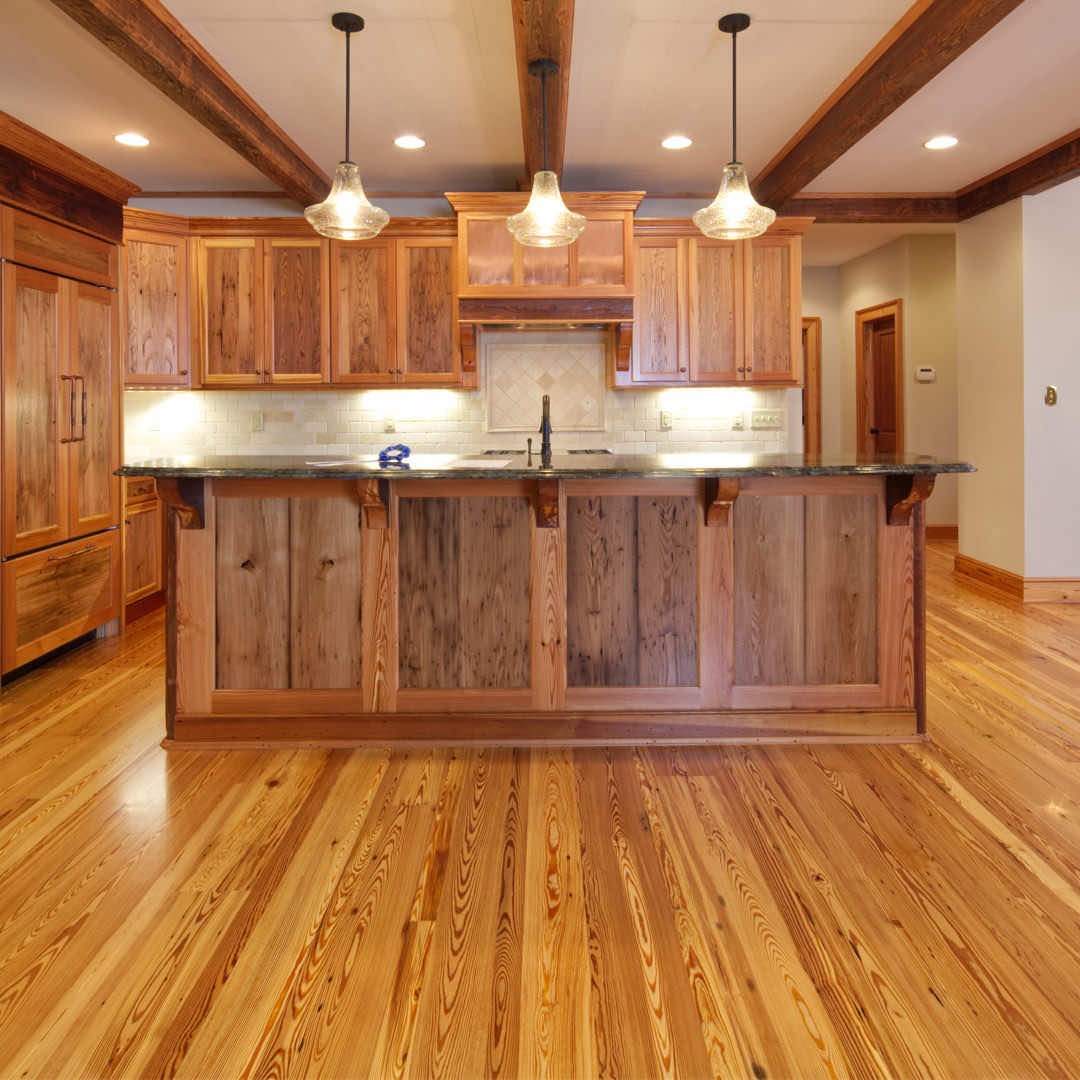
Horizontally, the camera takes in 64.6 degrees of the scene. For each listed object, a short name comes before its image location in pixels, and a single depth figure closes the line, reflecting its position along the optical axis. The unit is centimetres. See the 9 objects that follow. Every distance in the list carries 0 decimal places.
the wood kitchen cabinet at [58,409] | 358
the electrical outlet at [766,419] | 541
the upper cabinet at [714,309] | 507
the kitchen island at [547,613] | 289
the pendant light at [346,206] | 316
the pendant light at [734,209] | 320
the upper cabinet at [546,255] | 478
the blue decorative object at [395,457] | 287
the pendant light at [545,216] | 327
